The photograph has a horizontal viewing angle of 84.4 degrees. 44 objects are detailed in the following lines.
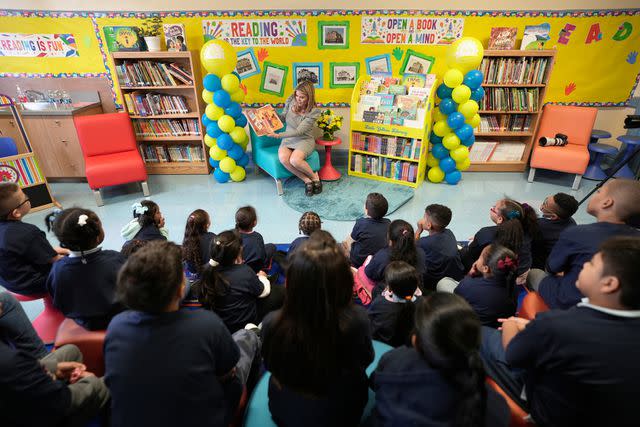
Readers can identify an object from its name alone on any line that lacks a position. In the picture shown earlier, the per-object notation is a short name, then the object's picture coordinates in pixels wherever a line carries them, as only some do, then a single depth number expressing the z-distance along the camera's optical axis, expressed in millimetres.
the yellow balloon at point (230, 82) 3939
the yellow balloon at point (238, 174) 4445
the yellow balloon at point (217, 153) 4305
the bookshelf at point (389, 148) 4062
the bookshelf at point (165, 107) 4207
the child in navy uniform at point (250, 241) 2285
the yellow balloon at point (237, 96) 4136
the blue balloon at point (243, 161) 4521
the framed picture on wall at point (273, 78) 4566
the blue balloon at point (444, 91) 4026
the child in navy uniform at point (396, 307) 1622
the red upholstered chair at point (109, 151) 3838
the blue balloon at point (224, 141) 4184
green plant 4234
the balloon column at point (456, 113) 3801
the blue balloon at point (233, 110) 4102
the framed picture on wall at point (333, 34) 4316
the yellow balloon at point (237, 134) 4219
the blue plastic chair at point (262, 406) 1342
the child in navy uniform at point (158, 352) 1062
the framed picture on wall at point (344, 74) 4531
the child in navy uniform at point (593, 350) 1007
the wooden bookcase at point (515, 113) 4129
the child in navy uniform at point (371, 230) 2453
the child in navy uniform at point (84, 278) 1628
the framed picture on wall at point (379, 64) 4465
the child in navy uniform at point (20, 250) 1927
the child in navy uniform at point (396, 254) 1977
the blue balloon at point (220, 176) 4457
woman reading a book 4070
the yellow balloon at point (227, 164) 4332
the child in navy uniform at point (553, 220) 2297
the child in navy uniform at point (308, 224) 2410
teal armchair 4133
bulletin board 4195
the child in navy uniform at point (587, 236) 1674
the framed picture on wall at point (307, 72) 4542
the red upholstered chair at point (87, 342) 1635
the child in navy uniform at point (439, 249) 2281
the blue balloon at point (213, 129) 4172
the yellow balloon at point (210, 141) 4309
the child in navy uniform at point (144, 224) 2383
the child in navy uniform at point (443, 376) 953
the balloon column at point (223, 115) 3857
